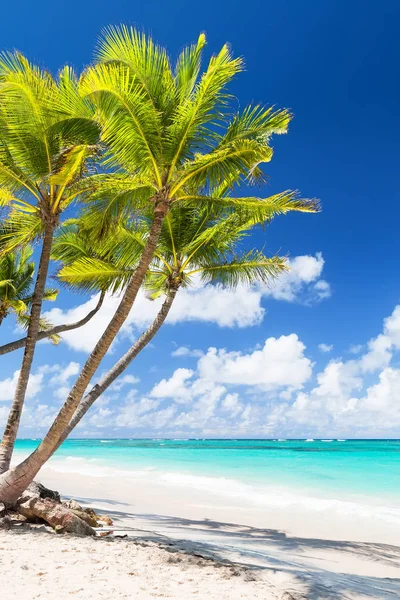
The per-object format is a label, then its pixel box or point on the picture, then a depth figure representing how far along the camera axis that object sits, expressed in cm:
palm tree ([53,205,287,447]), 970
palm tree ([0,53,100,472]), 710
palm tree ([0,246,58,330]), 1393
